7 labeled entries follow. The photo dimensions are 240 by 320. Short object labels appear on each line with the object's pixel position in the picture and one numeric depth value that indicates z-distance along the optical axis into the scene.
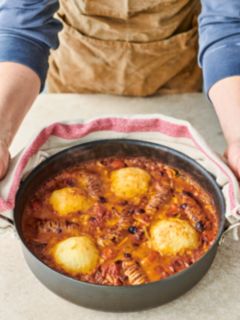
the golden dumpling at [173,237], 1.39
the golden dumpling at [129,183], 1.55
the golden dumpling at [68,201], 1.51
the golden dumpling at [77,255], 1.35
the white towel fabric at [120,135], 1.57
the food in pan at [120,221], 1.35
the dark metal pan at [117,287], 1.24
